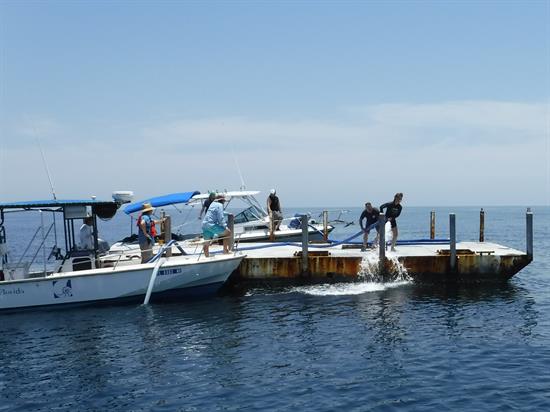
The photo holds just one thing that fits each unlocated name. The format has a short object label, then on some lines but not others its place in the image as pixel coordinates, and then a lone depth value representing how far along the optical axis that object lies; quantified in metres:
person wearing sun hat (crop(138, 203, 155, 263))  17.41
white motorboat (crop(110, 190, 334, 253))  24.83
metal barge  19.17
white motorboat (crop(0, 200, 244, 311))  16.52
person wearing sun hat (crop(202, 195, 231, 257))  17.80
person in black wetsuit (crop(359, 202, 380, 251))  19.84
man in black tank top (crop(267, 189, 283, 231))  25.03
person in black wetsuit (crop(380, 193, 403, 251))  19.56
